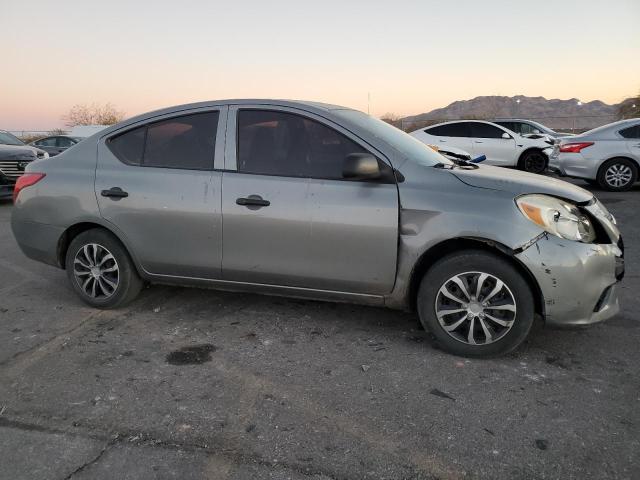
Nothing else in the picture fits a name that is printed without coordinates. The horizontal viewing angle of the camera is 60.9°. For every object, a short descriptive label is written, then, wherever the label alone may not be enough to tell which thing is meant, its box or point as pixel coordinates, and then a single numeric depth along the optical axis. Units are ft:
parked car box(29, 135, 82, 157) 71.16
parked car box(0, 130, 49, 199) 35.06
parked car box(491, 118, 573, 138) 52.80
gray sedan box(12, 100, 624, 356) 11.27
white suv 46.73
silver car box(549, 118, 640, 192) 35.06
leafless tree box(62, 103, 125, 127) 157.07
